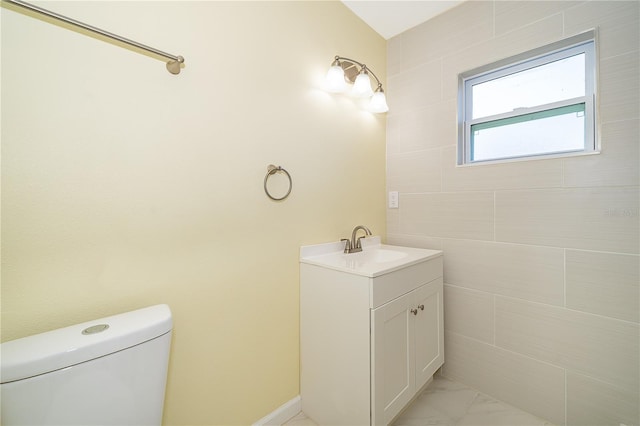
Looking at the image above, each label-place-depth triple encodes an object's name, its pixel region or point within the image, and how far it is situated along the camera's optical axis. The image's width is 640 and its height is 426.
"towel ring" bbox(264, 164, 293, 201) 1.26
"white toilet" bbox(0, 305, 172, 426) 0.60
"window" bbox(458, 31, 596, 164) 1.32
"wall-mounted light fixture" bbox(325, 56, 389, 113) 1.46
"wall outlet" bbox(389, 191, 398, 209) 1.93
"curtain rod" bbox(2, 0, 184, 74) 0.70
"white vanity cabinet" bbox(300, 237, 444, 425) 1.10
